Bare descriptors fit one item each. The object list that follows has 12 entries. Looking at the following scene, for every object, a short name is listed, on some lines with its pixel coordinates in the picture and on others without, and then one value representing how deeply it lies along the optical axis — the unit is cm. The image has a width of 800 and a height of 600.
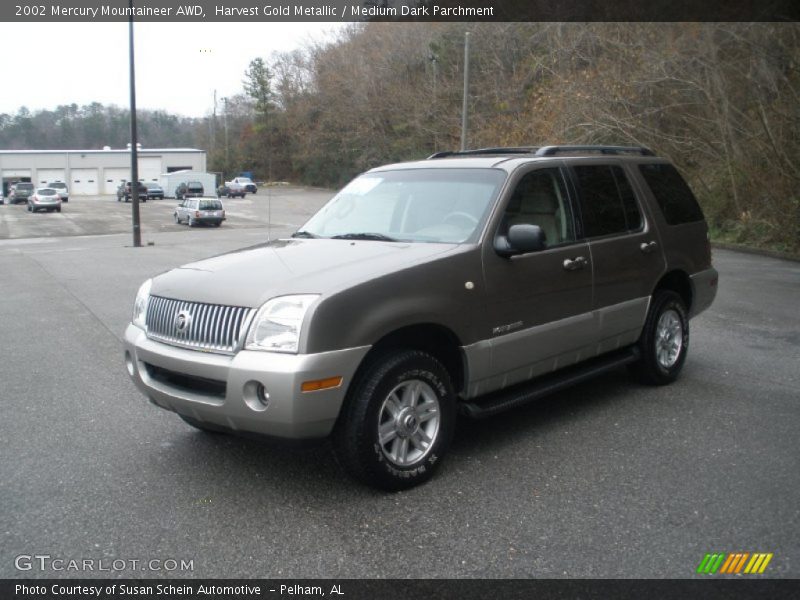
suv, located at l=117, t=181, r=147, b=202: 6306
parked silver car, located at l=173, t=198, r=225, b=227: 3962
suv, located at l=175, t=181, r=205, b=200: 6128
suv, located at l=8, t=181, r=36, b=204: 6431
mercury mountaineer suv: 407
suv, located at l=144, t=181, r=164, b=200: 6656
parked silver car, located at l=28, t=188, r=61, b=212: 5319
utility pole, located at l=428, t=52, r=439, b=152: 4647
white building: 7894
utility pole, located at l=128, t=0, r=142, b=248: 2615
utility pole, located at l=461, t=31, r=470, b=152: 3027
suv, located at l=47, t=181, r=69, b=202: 6419
